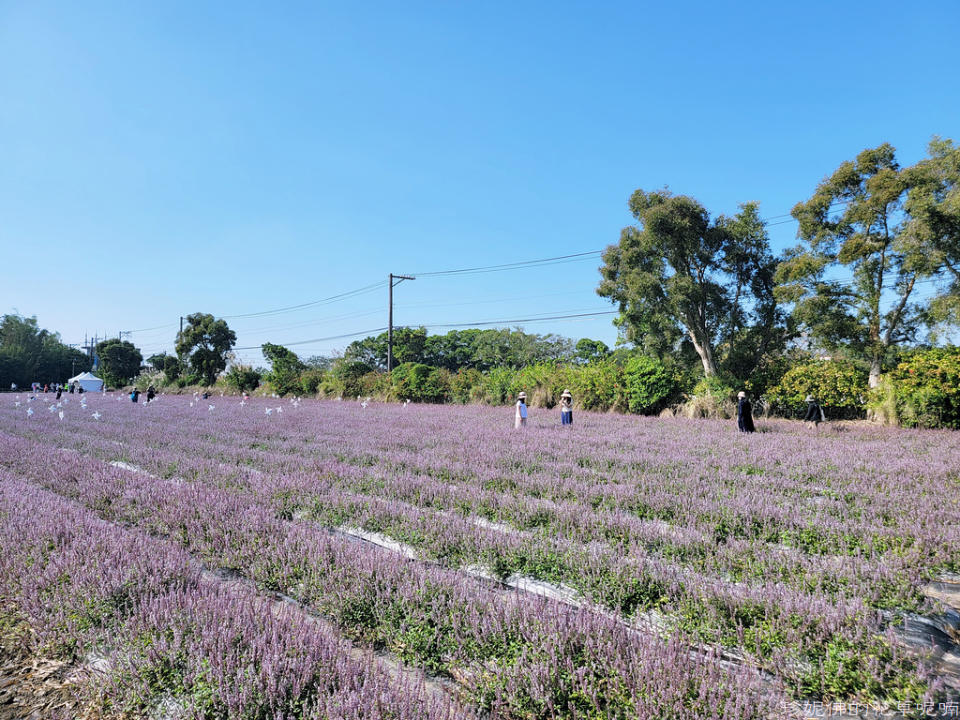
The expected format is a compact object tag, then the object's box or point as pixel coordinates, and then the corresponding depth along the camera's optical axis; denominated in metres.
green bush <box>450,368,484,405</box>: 26.30
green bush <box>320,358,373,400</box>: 31.83
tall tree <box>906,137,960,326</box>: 13.98
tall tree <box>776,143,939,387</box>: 15.90
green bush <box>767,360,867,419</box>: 15.44
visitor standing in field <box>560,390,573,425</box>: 14.94
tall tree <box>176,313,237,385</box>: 47.12
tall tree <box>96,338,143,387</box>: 61.62
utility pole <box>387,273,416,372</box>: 32.41
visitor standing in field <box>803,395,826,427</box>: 14.59
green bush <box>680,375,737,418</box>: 17.19
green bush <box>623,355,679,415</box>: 18.70
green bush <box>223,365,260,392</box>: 39.81
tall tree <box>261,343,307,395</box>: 36.44
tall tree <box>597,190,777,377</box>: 19.02
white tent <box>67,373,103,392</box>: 55.46
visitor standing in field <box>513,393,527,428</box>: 13.80
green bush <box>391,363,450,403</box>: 28.08
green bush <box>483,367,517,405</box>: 24.83
